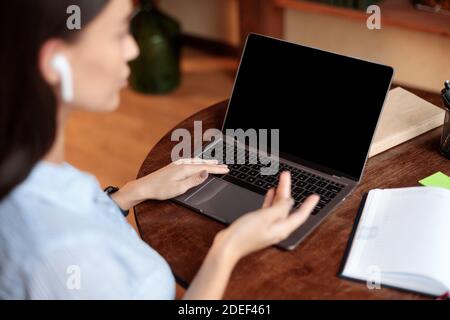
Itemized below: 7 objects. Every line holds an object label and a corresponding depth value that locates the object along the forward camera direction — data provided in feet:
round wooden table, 4.89
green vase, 11.97
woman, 4.32
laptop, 5.46
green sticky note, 5.55
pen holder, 5.66
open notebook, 4.85
